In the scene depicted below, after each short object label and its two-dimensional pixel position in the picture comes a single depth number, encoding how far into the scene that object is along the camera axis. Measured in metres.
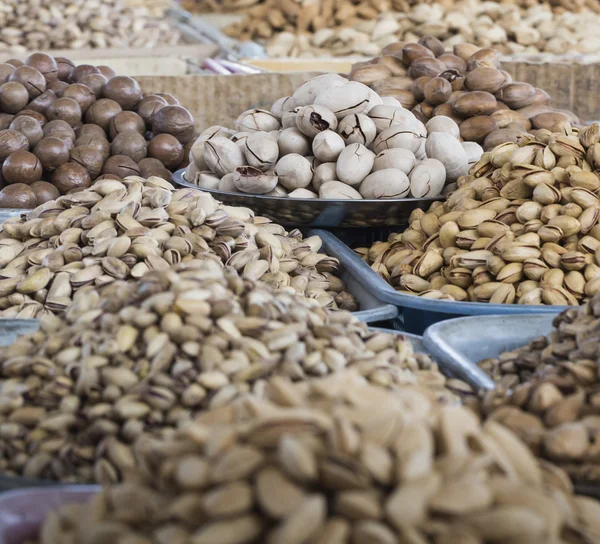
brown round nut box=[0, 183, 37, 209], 2.02
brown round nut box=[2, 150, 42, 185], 2.09
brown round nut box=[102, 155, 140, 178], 2.21
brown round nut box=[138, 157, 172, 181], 2.26
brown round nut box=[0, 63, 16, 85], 2.45
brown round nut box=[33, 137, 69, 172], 2.15
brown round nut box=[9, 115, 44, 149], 2.22
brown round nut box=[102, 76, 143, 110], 2.46
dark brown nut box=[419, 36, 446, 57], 2.64
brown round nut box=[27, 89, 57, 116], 2.37
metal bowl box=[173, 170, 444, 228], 1.82
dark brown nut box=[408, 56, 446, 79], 2.44
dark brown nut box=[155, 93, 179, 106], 2.55
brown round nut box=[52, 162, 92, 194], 2.13
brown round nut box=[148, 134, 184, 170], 2.33
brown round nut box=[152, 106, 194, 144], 2.38
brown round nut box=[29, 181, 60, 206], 2.08
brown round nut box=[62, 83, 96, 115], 2.41
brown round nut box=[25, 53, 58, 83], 2.51
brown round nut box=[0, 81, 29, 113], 2.32
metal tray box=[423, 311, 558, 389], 1.24
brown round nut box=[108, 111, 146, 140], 2.34
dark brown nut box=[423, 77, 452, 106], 2.30
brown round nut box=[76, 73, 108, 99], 2.50
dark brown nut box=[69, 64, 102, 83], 2.56
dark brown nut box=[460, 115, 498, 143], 2.22
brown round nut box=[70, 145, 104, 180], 2.19
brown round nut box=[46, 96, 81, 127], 2.34
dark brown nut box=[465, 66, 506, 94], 2.34
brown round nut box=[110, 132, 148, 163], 2.29
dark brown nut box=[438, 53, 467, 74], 2.49
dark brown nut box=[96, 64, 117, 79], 2.66
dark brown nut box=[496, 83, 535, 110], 2.33
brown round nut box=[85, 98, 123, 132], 2.39
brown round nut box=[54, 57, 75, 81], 2.58
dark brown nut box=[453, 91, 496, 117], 2.25
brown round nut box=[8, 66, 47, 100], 2.39
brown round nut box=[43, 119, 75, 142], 2.24
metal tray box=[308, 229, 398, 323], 1.44
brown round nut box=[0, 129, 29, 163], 2.15
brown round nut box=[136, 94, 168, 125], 2.43
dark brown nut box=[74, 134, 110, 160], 2.27
